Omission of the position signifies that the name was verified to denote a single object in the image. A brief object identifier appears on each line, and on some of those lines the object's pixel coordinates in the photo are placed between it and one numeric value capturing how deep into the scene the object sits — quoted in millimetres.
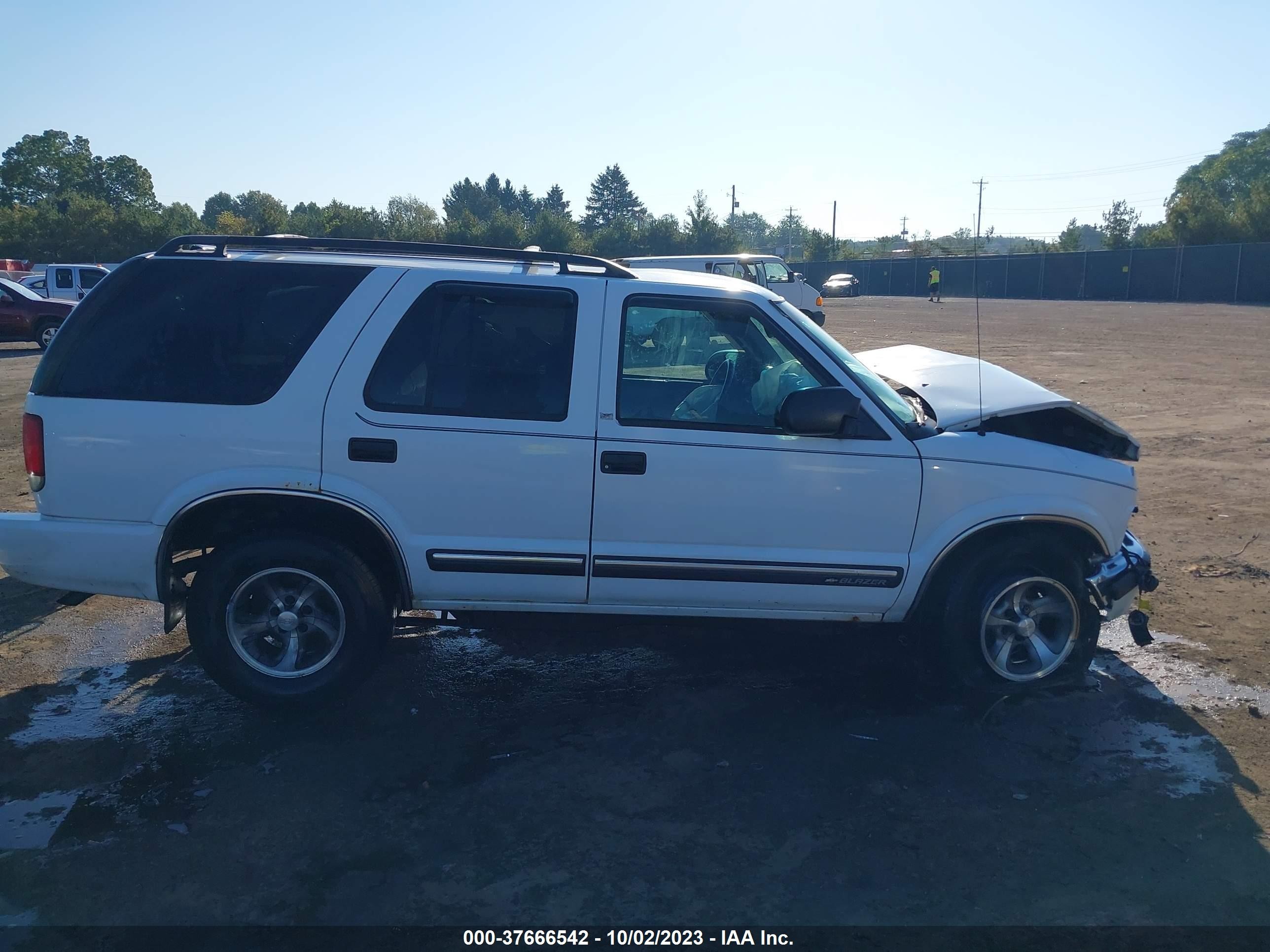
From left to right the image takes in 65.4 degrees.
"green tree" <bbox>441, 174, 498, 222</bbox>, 85812
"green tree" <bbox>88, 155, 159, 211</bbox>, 78438
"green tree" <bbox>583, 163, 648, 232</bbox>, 107562
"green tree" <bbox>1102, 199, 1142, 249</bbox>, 58375
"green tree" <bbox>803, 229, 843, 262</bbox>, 80625
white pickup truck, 29312
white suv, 4379
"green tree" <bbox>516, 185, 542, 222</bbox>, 109625
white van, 19469
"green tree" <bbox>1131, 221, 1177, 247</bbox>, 56219
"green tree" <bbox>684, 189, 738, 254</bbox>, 57000
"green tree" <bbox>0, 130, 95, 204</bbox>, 74812
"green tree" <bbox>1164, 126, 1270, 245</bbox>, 51469
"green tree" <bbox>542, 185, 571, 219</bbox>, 110562
